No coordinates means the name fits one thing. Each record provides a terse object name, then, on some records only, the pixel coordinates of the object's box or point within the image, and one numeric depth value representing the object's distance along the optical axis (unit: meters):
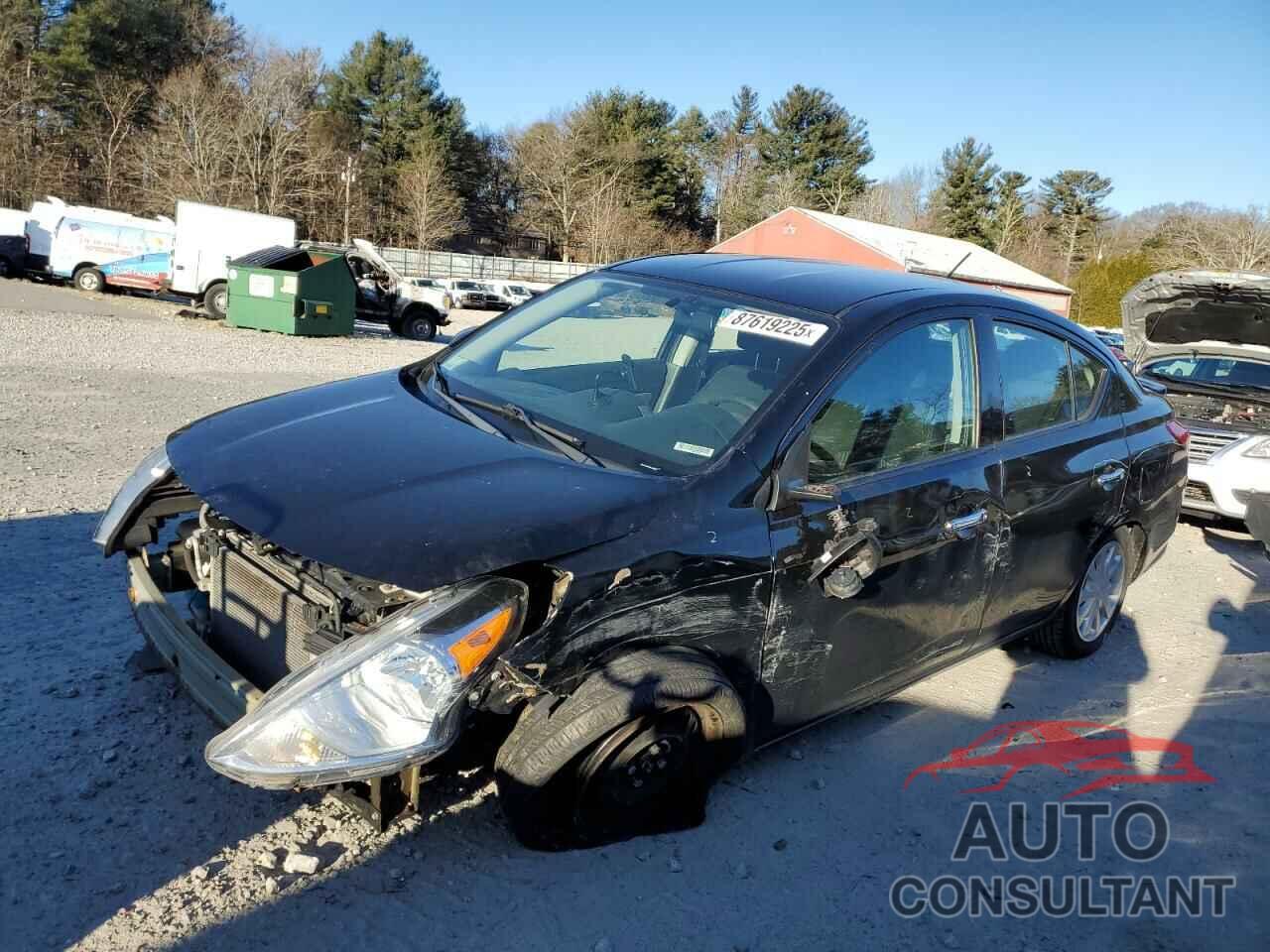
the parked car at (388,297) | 22.98
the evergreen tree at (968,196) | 72.75
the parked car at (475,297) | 39.72
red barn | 43.51
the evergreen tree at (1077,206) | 76.12
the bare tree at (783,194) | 69.62
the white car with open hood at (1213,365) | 7.62
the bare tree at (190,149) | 46.28
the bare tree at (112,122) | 47.88
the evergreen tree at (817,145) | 71.31
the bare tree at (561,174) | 63.16
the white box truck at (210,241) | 22.67
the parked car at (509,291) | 39.69
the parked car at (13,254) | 27.47
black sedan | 2.45
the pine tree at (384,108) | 60.84
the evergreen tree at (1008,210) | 71.62
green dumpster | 18.84
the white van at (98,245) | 24.58
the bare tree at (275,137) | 47.81
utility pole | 54.93
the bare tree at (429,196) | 58.62
